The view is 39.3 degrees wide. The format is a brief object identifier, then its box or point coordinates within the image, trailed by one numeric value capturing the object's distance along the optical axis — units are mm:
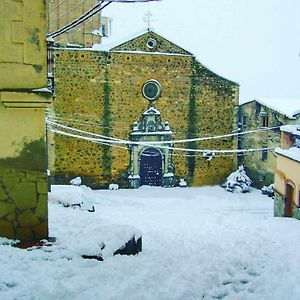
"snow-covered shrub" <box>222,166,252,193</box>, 20734
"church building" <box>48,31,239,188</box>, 19719
